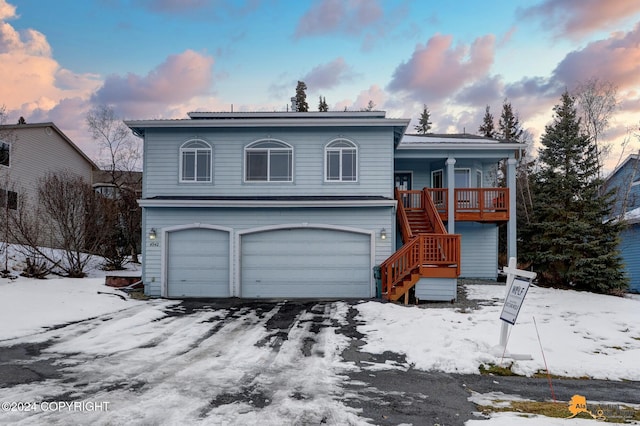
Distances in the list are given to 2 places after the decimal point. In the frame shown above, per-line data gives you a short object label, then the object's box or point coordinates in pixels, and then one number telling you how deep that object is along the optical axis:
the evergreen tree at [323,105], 47.51
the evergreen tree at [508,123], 43.00
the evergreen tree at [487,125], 46.26
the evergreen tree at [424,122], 54.50
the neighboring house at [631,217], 19.89
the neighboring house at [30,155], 21.19
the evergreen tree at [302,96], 44.87
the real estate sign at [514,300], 6.74
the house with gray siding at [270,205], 13.52
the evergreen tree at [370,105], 58.47
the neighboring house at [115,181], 23.23
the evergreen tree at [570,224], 14.52
